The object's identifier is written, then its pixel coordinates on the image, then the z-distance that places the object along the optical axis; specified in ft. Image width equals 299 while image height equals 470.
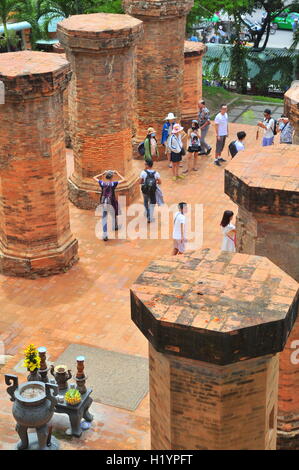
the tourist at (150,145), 53.06
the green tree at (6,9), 88.79
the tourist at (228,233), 37.17
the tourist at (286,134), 51.93
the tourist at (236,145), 52.16
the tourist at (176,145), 54.60
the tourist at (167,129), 56.85
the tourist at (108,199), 46.24
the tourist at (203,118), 60.87
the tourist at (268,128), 55.77
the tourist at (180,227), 40.86
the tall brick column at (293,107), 34.94
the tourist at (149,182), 47.96
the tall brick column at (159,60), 56.29
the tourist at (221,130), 58.03
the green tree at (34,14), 90.27
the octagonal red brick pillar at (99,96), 47.62
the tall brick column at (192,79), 65.51
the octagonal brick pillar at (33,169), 39.63
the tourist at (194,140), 57.62
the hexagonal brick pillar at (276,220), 26.43
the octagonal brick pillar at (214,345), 19.89
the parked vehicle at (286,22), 140.77
